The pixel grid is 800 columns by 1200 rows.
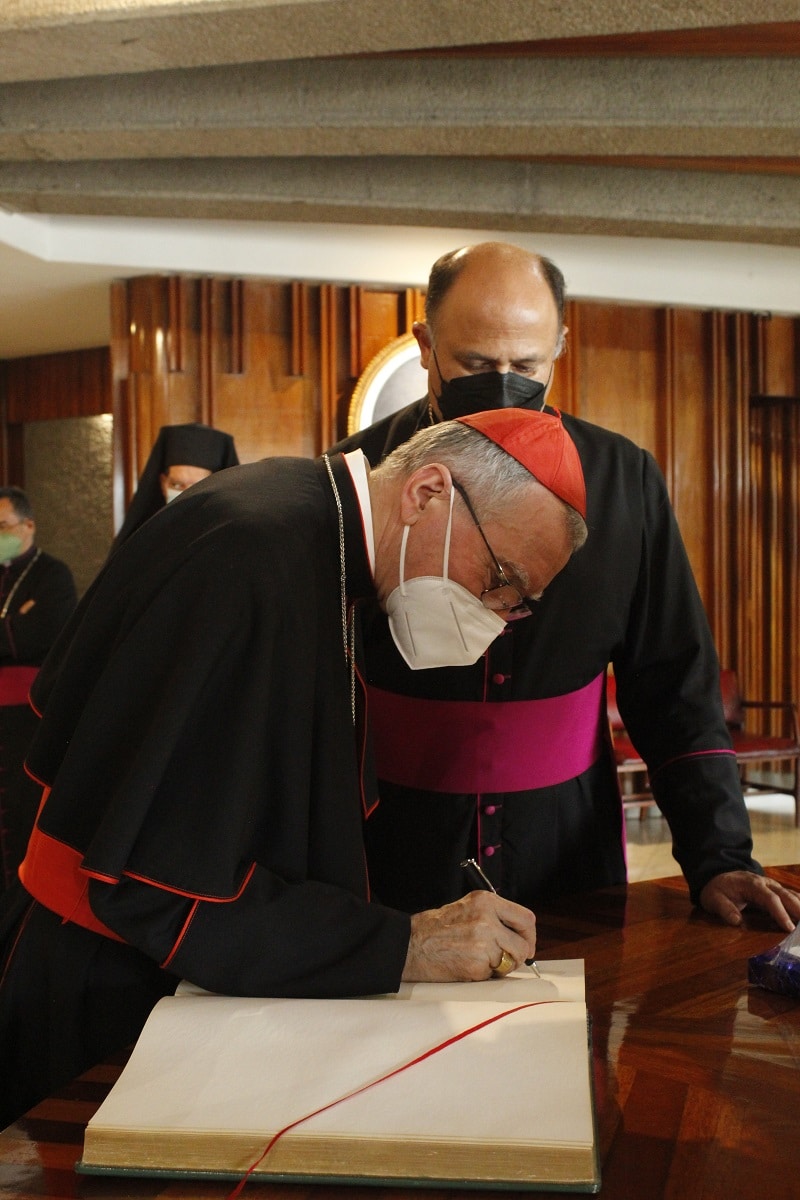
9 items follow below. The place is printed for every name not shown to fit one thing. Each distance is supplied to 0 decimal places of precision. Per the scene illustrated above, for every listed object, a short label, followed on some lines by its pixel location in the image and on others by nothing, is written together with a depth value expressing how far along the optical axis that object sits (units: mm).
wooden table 903
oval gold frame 7305
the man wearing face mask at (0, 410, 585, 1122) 1269
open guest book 898
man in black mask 2121
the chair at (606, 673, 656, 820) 6918
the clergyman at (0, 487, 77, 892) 5742
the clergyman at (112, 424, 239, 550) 5191
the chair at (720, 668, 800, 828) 7246
